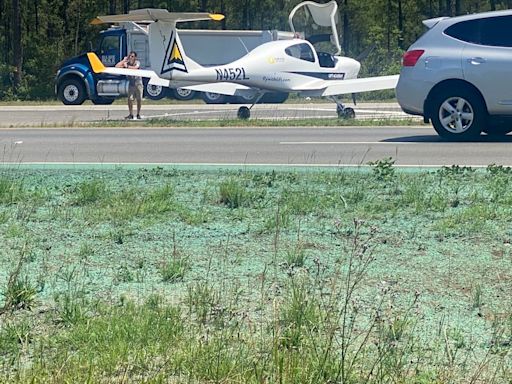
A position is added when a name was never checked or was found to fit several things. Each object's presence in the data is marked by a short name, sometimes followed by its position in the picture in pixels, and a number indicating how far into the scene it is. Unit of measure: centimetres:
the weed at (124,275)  1212
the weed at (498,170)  1969
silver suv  2834
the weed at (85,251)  1329
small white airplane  4469
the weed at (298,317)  964
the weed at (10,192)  1746
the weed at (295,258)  1256
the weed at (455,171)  1980
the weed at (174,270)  1213
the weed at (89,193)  1742
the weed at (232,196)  1697
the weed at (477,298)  1095
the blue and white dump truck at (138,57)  6925
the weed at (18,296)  1105
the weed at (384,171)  1944
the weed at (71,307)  1048
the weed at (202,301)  1061
